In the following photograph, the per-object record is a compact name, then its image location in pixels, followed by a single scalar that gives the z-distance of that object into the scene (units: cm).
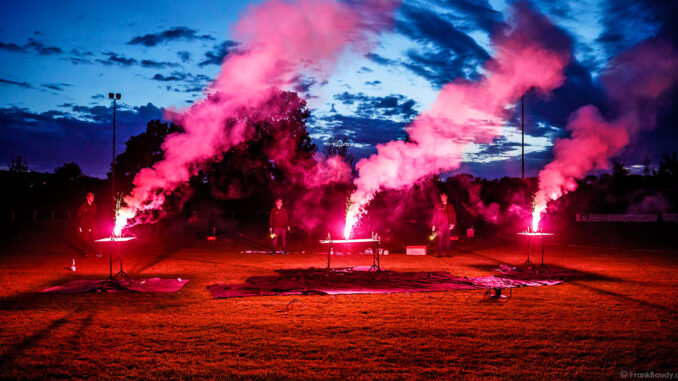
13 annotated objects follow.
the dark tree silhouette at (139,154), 4097
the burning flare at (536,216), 1455
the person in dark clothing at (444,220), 1850
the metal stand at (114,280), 1103
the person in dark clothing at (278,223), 1970
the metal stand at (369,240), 1231
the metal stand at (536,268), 1361
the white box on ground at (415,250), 1984
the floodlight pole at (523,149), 2905
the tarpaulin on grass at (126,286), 1071
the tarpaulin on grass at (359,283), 1063
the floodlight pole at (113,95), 2289
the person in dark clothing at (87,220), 1714
